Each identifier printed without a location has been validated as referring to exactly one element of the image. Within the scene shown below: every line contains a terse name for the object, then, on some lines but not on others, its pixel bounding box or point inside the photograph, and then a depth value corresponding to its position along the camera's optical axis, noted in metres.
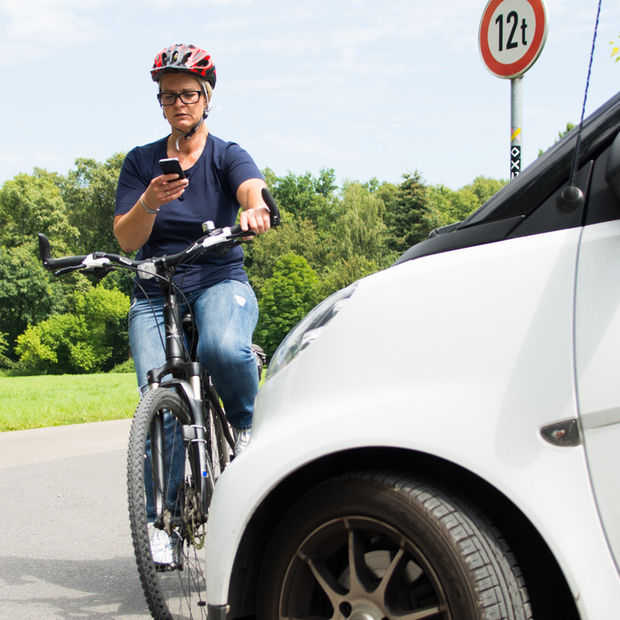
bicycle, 2.93
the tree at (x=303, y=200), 84.38
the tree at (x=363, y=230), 68.38
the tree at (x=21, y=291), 63.03
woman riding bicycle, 3.27
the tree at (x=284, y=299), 65.75
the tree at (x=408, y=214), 68.12
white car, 1.74
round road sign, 5.36
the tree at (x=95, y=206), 66.31
